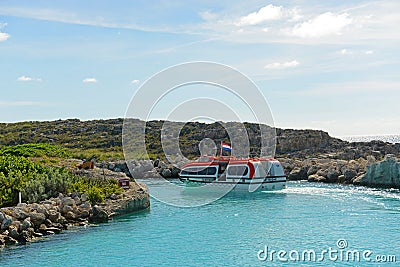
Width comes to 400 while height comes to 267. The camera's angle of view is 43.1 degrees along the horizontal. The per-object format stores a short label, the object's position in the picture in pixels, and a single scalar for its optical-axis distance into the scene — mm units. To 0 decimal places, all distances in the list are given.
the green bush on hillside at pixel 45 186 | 25172
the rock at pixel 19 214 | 21375
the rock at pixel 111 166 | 58381
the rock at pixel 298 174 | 54156
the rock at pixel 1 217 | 20244
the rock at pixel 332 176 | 49562
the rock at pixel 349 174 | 47844
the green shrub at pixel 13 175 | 25172
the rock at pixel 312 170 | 53406
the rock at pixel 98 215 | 25234
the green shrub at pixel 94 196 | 26581
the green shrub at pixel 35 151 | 50719
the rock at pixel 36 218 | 21922
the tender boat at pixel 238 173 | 41000
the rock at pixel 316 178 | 50438
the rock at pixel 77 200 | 25538
